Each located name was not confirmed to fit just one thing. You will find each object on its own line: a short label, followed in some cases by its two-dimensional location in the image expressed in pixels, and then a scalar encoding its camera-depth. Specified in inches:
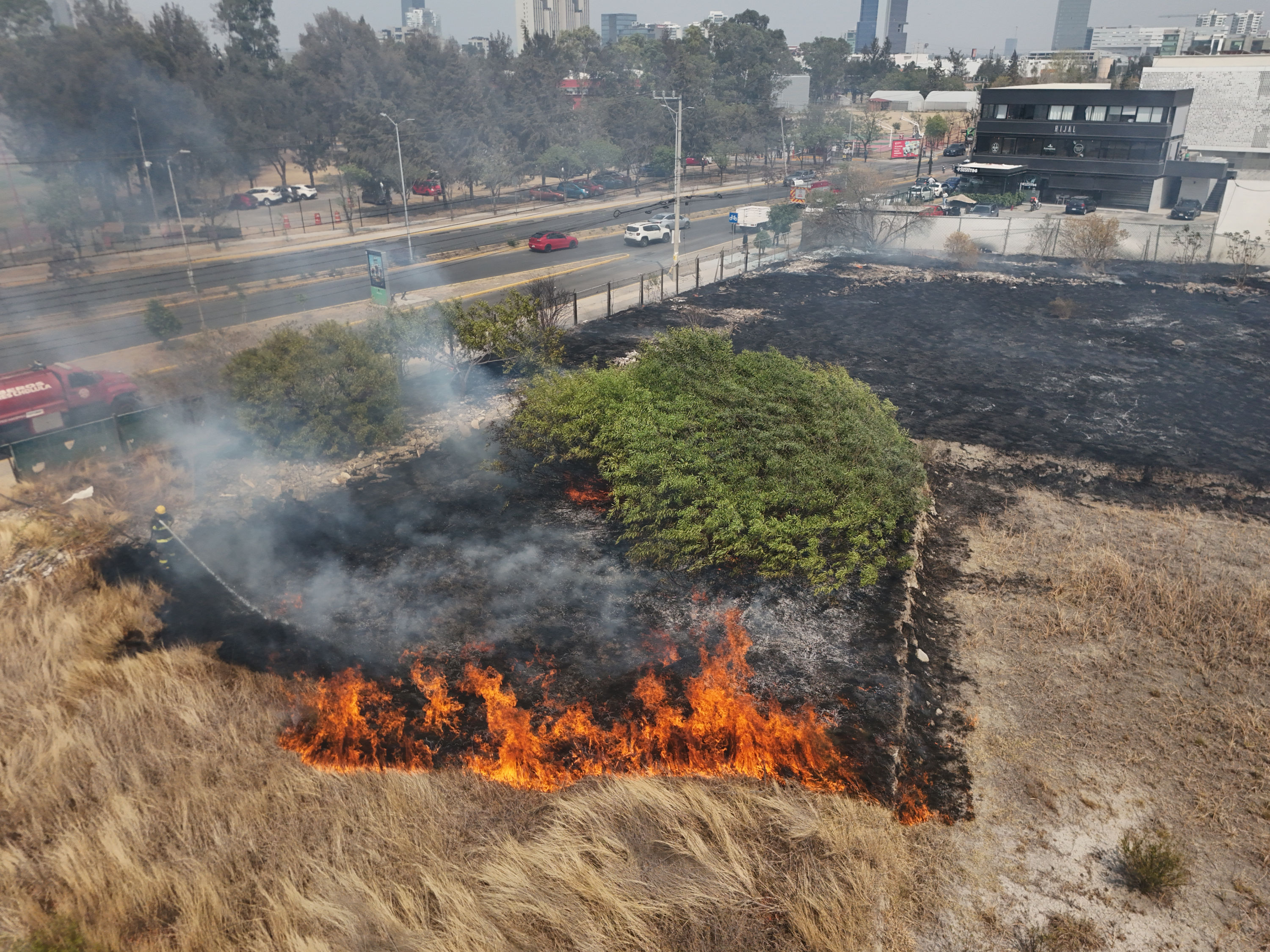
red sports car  1692.9
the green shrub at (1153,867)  320.5
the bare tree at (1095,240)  1449.3
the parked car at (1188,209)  1779.0
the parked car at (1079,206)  1863.9
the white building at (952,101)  4414.4
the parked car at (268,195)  2327.8
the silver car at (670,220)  1898.4
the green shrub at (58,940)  304.8
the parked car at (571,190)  2632.9
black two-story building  1940.2
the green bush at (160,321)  1027.3
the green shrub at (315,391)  697.0
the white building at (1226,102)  2074.3
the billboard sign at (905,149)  3567.9
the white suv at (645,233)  1758.1
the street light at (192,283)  1112.2
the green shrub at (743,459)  542.0
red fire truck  679.1
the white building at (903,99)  4643.2
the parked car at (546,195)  2519.7
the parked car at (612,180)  2984.7
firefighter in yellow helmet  589.9
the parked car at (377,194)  2246.6
